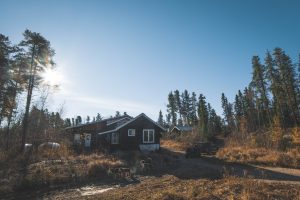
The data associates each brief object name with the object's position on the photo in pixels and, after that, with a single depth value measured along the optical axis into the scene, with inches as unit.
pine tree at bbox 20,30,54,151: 1131.3
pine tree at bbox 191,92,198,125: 3253.9
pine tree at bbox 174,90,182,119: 3368.6
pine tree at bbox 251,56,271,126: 2005.4
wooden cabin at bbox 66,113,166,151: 1238.3
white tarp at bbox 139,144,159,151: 1247.1
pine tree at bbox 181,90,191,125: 3336.6
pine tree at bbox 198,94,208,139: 2113.2
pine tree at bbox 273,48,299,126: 1871.3
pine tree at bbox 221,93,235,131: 3427.2
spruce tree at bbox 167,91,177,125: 3408.0
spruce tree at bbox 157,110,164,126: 4870.8
